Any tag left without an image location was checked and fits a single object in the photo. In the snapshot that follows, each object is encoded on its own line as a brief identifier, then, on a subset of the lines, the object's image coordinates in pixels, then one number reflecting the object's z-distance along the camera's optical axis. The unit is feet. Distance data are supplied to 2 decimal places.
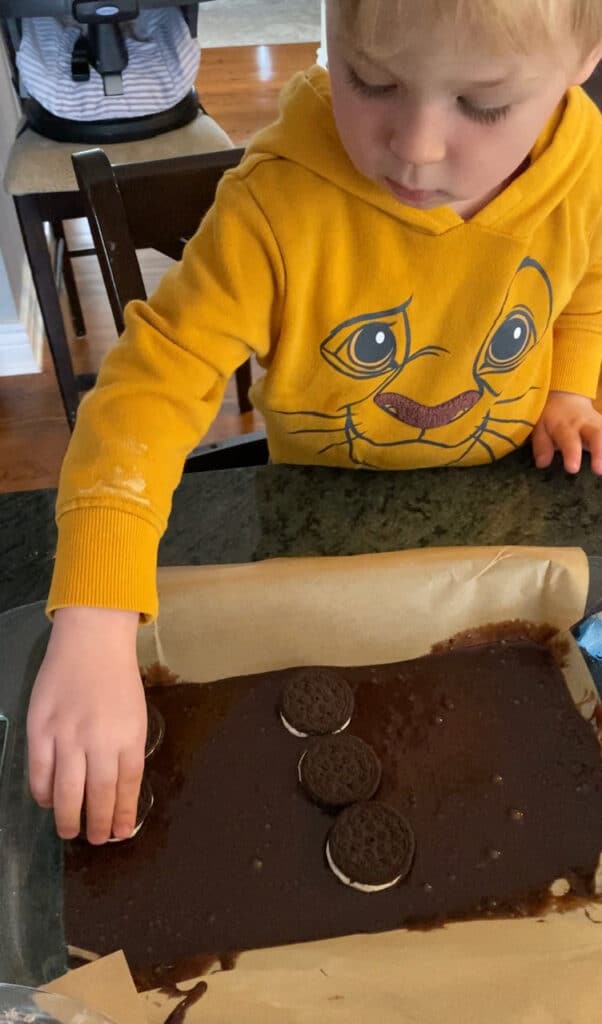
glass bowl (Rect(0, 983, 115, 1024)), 1.47
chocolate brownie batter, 1.89
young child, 1.54
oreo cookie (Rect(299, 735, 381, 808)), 2.04
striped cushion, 5.14
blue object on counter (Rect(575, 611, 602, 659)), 2.24
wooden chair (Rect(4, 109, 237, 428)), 5.03
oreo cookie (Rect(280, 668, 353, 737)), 2.20
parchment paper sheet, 1.70
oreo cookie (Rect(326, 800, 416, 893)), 1.95
